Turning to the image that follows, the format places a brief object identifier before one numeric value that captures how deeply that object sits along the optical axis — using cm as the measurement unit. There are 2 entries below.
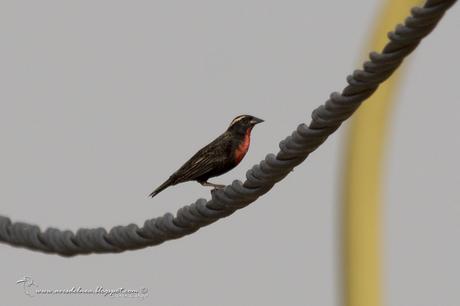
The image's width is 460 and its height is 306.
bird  1094
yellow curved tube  1386
